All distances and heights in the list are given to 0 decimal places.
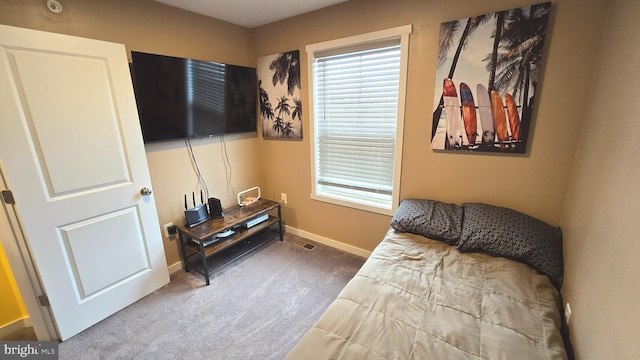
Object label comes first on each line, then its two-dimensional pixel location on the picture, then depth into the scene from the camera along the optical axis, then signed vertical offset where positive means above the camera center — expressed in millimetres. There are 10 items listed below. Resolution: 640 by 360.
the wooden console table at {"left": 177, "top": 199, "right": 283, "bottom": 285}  2260 -1107
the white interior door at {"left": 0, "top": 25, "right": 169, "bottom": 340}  1459 -274
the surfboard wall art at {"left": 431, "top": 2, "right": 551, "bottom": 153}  1583 +252
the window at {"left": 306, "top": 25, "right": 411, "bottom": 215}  2150 +24
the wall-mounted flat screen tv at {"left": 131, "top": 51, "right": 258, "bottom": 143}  1998 +242
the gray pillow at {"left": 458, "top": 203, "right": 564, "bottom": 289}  1466 -752
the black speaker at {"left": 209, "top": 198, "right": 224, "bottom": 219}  2506 -835
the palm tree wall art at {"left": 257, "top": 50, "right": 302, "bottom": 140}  2640 +278
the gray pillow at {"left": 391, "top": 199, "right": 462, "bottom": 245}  1783 -740
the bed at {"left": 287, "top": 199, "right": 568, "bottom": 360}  1019 -893
